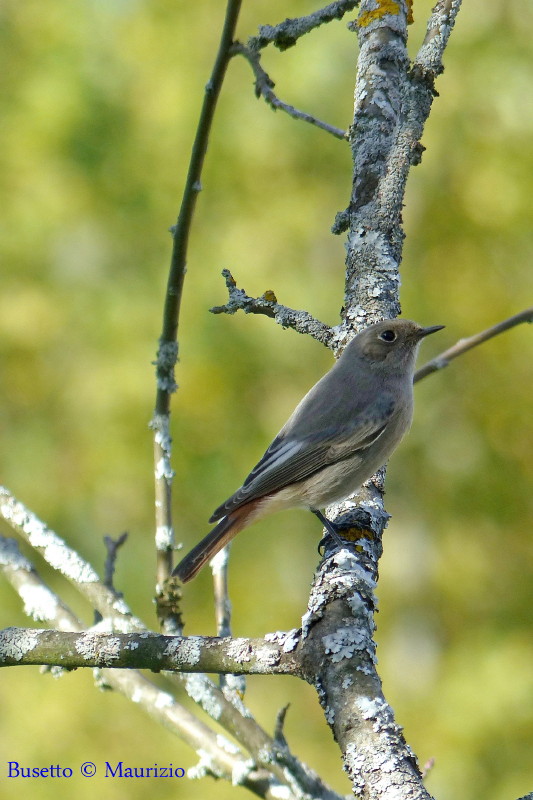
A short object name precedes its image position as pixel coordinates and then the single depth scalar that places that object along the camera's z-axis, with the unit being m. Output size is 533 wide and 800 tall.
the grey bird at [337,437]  7.48
